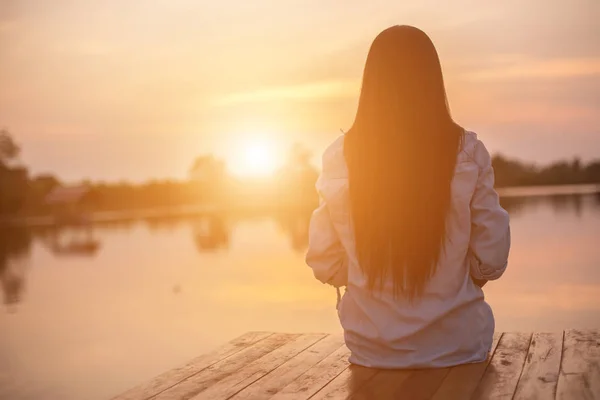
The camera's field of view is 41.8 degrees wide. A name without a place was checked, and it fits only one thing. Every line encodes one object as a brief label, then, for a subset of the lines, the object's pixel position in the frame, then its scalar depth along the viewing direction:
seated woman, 2.52
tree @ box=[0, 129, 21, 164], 40.13
